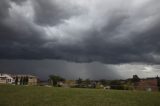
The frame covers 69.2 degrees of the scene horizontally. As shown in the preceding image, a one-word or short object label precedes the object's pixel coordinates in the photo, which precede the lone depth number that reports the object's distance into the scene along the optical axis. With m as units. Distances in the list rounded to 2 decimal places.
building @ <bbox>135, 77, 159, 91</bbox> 46.98
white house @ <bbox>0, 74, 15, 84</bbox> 77.03
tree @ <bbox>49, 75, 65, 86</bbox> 67.33
